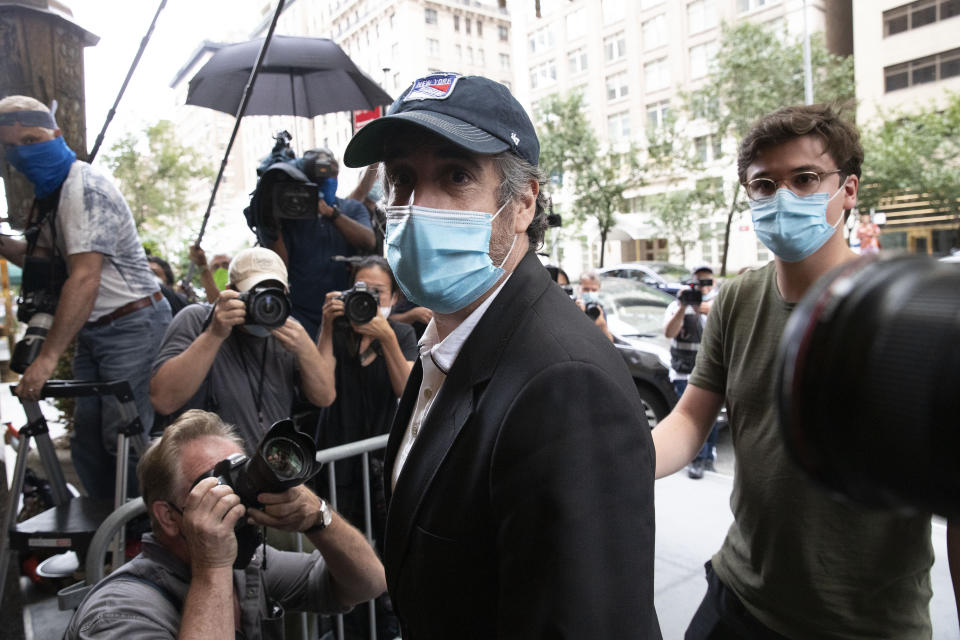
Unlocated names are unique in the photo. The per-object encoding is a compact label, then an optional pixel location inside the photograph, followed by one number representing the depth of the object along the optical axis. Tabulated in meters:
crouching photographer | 1.70
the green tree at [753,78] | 25.70
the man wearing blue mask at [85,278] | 3.10
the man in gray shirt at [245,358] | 2.81
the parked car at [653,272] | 19.28
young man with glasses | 1.59
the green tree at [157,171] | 26.14
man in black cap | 1.00
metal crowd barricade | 2.79
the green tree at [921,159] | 23.86
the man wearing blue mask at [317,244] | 4.14
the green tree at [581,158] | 31.80
